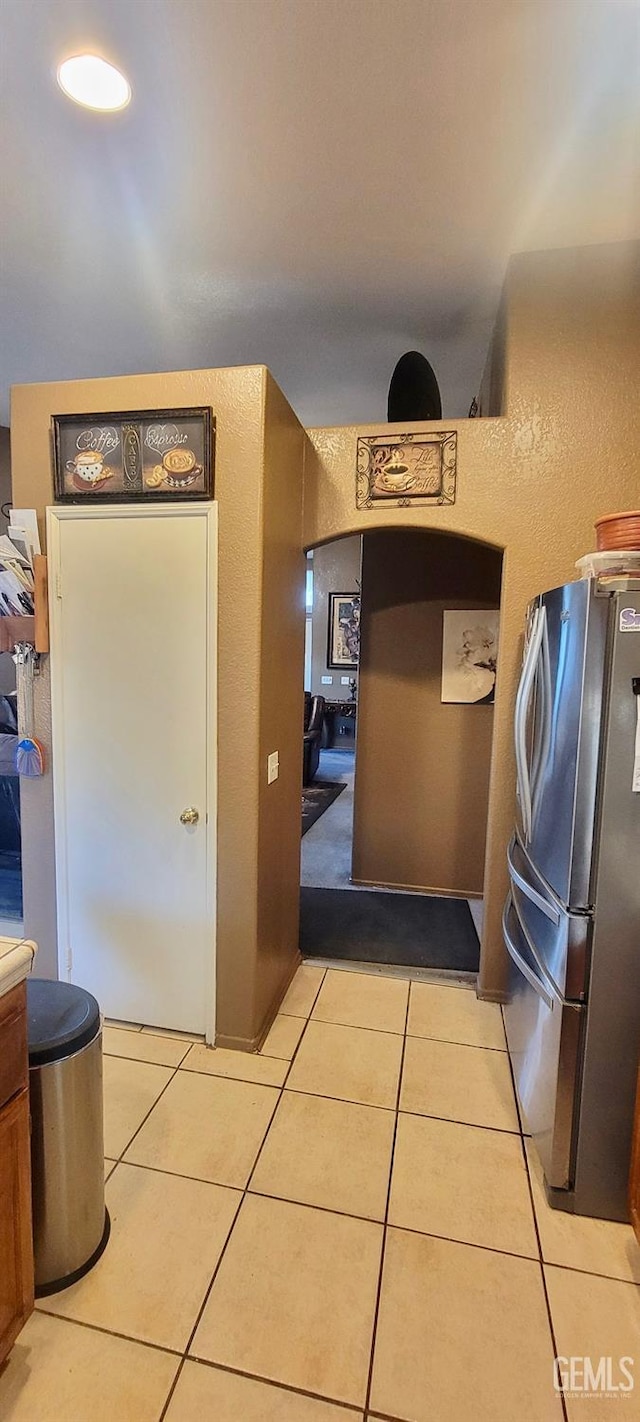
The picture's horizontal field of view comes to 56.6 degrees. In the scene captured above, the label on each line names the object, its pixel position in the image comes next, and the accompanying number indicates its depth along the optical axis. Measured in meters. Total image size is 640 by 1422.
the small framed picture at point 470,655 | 3.83
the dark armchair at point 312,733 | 7.07
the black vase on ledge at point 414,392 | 2.89
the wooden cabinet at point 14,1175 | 1.29
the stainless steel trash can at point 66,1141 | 1.48
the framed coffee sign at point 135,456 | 2.22
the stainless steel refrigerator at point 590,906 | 1.66
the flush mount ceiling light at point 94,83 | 1.66
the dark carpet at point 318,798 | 5.93
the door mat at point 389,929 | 3.18
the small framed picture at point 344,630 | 9.51
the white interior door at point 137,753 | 2.32
